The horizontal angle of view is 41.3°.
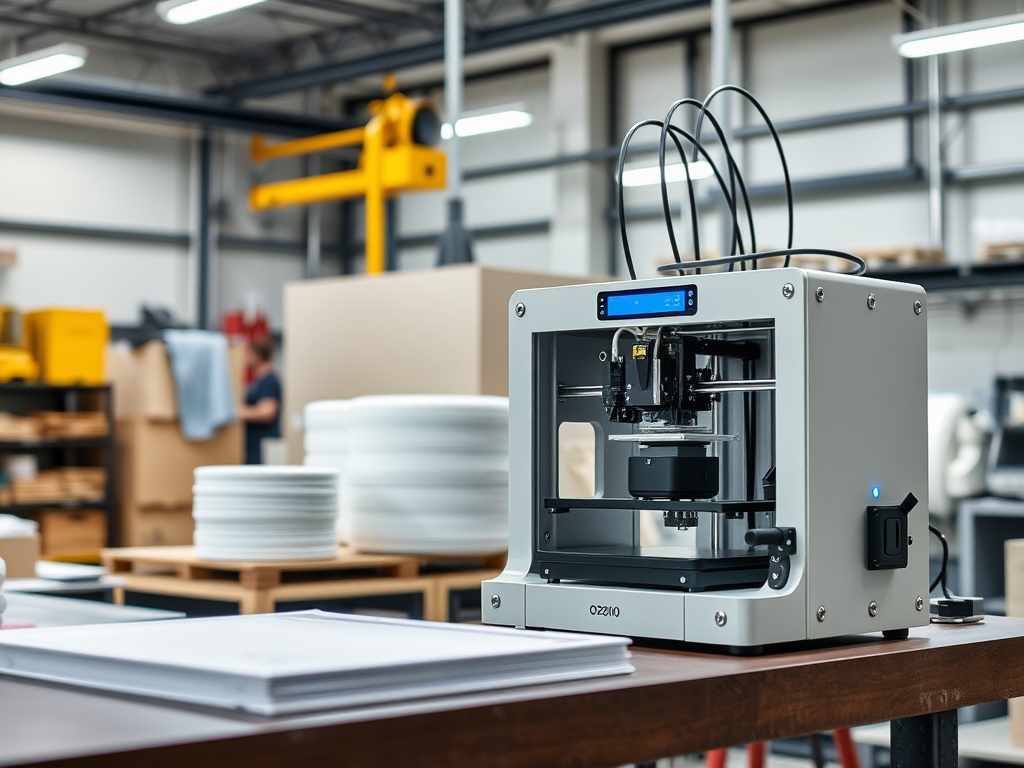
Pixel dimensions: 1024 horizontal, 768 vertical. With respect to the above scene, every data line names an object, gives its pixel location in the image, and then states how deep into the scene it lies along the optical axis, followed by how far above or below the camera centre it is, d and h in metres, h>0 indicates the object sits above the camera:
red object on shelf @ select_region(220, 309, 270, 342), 13.30 +0.92
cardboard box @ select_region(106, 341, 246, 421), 9.34 +0.27
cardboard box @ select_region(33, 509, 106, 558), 9.59 -0.80
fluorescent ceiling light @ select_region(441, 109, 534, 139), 11.08 +2.49
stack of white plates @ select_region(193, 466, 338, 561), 3.79 -0.26
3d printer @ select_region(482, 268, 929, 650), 1.56 -0.04
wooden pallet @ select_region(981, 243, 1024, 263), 7.84 +0.98
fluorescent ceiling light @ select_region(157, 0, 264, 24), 9.39 +2.86
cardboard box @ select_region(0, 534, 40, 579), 3.33 -0.34
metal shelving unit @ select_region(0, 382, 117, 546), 9.59 -0.15
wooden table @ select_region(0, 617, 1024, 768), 1.03 -0.27
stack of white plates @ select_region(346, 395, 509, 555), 3.90 -0.15
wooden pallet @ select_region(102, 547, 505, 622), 3.81 -0.48
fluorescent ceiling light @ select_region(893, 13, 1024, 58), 7.45 +2.17
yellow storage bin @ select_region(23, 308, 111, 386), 9.62 +0.54
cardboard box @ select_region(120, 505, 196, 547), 9.52 -0.75
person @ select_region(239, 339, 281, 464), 10.73 +0.13
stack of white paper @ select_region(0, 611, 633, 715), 1.12 -0.22
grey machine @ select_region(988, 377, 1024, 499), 7.20 -0.20
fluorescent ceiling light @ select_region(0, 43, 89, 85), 9.97 +2.67
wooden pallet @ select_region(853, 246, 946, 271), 8.41 +1.03
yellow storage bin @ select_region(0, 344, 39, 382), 9.34 +0.37
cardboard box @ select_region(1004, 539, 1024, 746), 5.24 -0.60
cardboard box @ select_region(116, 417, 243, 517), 9.43 -0.27
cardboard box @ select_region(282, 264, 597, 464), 4.99 +0.33
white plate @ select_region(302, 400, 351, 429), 4.48 +0.02
